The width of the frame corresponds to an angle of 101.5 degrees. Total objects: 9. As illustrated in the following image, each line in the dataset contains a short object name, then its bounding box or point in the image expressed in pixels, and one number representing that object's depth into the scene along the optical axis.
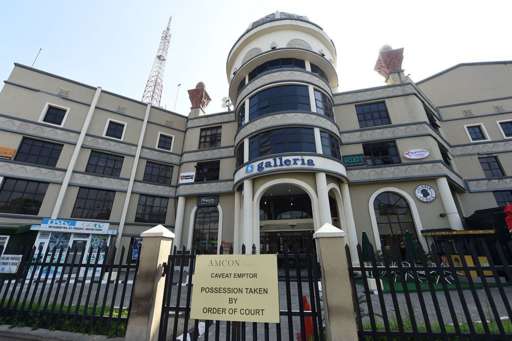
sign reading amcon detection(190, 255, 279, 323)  3.35
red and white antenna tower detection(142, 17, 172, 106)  36.78
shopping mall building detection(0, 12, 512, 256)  13.32
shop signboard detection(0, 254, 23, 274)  8.61
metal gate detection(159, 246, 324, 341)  3.51
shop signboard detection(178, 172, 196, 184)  18.12
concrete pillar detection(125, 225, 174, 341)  3.77
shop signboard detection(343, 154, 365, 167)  15.14
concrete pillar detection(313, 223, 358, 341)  3.33
